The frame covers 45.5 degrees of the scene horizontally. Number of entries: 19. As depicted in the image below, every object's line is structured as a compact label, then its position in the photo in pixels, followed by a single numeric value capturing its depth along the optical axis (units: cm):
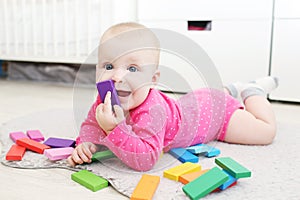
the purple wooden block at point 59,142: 80
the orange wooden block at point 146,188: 56
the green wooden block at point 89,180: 61
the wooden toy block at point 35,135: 87
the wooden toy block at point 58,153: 72
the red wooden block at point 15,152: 73
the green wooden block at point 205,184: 56
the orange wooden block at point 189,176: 62
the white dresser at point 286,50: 131
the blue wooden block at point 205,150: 77
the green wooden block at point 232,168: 61
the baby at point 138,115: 64
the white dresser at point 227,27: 136
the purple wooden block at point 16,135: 87
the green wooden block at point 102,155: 70
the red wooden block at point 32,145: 77
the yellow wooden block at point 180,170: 64
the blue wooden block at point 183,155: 73
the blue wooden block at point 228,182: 59
